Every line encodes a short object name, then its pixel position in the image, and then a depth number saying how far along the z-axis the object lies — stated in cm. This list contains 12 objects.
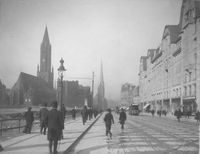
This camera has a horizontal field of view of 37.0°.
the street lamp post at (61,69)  1811
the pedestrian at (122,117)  2058
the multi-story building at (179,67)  4738
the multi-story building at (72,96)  12569
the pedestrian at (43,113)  1614
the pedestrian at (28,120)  1712
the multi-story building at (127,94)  17271
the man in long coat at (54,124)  960
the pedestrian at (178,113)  3778
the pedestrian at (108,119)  1660
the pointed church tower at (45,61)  13600
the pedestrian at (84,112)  2735
